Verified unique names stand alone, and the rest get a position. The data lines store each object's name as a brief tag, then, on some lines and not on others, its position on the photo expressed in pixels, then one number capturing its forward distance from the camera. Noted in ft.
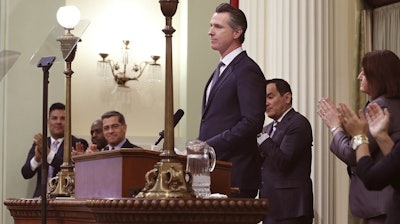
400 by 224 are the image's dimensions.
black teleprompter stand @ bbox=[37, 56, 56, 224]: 19.64
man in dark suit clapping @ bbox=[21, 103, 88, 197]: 42.76
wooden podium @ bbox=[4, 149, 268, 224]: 15.46
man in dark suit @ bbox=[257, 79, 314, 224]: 30.78
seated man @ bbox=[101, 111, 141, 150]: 41.12
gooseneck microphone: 20.80
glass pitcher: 17.61
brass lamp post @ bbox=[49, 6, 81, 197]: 23.19
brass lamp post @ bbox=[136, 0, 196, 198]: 16.19
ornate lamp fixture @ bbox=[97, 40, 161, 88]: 50.24
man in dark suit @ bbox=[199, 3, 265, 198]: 23.33
